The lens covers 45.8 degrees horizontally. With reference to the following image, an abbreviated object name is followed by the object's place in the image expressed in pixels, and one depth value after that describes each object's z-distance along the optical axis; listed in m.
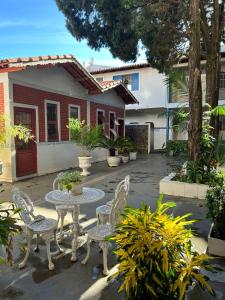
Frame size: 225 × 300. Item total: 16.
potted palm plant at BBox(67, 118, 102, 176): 10.23
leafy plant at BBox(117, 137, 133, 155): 13.73
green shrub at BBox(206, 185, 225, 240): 3.91
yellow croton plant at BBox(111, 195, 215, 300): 2.18
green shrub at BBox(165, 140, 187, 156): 16.31
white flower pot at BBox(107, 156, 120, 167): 12.74
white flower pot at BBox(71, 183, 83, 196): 3.98
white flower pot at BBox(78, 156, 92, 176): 10.32
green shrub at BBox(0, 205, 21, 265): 2.18
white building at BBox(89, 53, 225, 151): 19.19
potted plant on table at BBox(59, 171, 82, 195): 3.90
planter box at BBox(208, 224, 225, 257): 3.76
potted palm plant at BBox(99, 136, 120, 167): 12.77
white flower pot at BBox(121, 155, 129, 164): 14.04
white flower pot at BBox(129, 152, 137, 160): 15.09
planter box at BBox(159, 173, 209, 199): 6.70
